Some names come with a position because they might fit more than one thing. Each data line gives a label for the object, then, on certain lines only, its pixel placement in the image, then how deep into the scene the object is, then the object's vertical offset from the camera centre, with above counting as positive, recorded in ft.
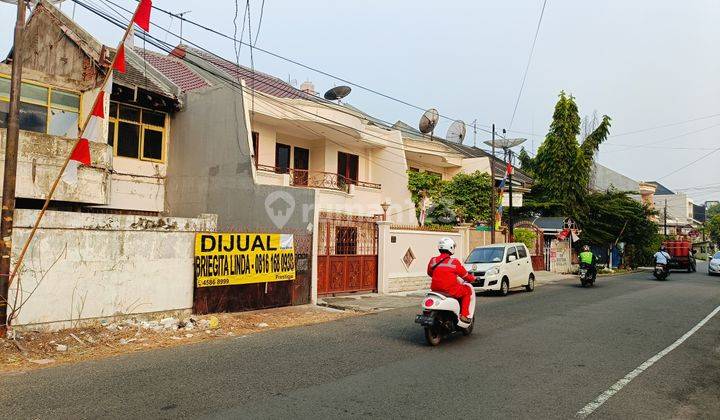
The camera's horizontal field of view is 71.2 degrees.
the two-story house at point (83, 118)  41.52 +10.93
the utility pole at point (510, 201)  82.99 +5.90
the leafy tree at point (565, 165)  116.98 +17.00
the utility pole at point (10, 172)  27.22 +2.95
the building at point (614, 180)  207.62 +24.24
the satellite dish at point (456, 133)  109.81 +22.44
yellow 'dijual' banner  37.78 -2.26
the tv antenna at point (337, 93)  88.53 +24.71
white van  55.16 -3.62
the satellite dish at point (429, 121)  98.68 +22.14
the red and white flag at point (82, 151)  29.22 +4.42
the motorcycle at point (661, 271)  83.97 -5.36
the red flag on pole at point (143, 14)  27.55 +11.77
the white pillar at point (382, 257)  57.31 -2.72
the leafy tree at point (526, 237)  95.35 -0.15
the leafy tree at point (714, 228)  240.55 +5.85
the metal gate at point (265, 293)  37.99 -5.12
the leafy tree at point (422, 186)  87.76 +8.51
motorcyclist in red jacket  28.02 -2.34
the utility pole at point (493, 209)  77.15 +4.12
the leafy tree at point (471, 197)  92.32 +6.97
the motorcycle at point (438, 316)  26.99 -4.48
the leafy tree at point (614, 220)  118.52 +4.32
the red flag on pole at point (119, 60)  28.76 +9.85
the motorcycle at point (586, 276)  66.23 -5.08
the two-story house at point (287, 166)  50.16 +8.87
